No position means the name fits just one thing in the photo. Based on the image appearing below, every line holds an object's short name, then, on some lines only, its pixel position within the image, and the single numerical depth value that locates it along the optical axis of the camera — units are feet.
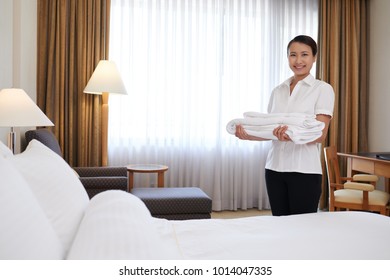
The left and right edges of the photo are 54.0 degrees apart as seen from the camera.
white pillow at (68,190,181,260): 3.21
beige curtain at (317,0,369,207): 14.65
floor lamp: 11.87
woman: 6.59
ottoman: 9.82
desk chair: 10.14
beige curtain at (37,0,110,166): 12.67
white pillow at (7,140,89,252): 4.05
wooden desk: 10.24
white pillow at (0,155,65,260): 2.64
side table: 11.80
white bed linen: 4.26
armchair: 9.58
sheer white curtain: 13.66
